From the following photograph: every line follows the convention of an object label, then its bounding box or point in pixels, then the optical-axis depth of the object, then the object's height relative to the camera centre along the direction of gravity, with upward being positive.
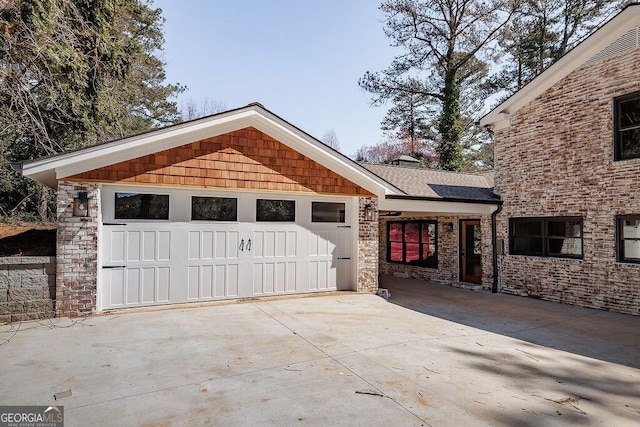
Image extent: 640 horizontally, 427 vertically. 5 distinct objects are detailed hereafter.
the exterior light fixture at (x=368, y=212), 9.16 +0.22
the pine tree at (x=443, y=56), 20.41 +10.11
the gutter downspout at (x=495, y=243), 10.40 -0.67
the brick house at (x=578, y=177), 7.85 +1.10
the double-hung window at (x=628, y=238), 7.75 -0.39
